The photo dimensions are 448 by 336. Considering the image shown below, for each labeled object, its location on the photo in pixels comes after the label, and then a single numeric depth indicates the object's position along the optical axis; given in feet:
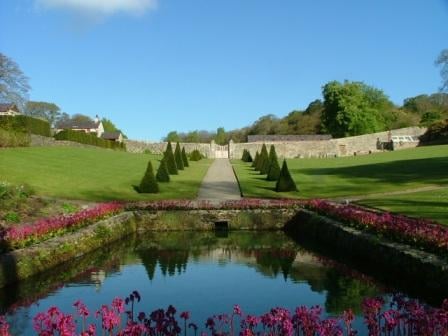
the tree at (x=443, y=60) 130.44
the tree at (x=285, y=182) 84.17
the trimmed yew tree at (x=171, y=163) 116.78
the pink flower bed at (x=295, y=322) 15.76
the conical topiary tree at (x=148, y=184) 84.28
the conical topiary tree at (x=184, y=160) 142.61
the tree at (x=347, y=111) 257.14
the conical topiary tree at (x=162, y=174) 98.17
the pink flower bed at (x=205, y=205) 62.85
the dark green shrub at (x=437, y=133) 200.13
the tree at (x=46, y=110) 328.08
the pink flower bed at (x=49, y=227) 36.86
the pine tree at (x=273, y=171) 101.32
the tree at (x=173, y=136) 393.37
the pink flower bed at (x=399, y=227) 32.14
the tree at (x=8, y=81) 139.03
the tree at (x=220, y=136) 366.02
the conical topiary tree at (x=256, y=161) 139.54
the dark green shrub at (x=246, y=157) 185.45
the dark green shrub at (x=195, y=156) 186.16
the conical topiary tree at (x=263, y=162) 120.14
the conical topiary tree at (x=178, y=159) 130.17
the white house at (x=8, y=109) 179.97
